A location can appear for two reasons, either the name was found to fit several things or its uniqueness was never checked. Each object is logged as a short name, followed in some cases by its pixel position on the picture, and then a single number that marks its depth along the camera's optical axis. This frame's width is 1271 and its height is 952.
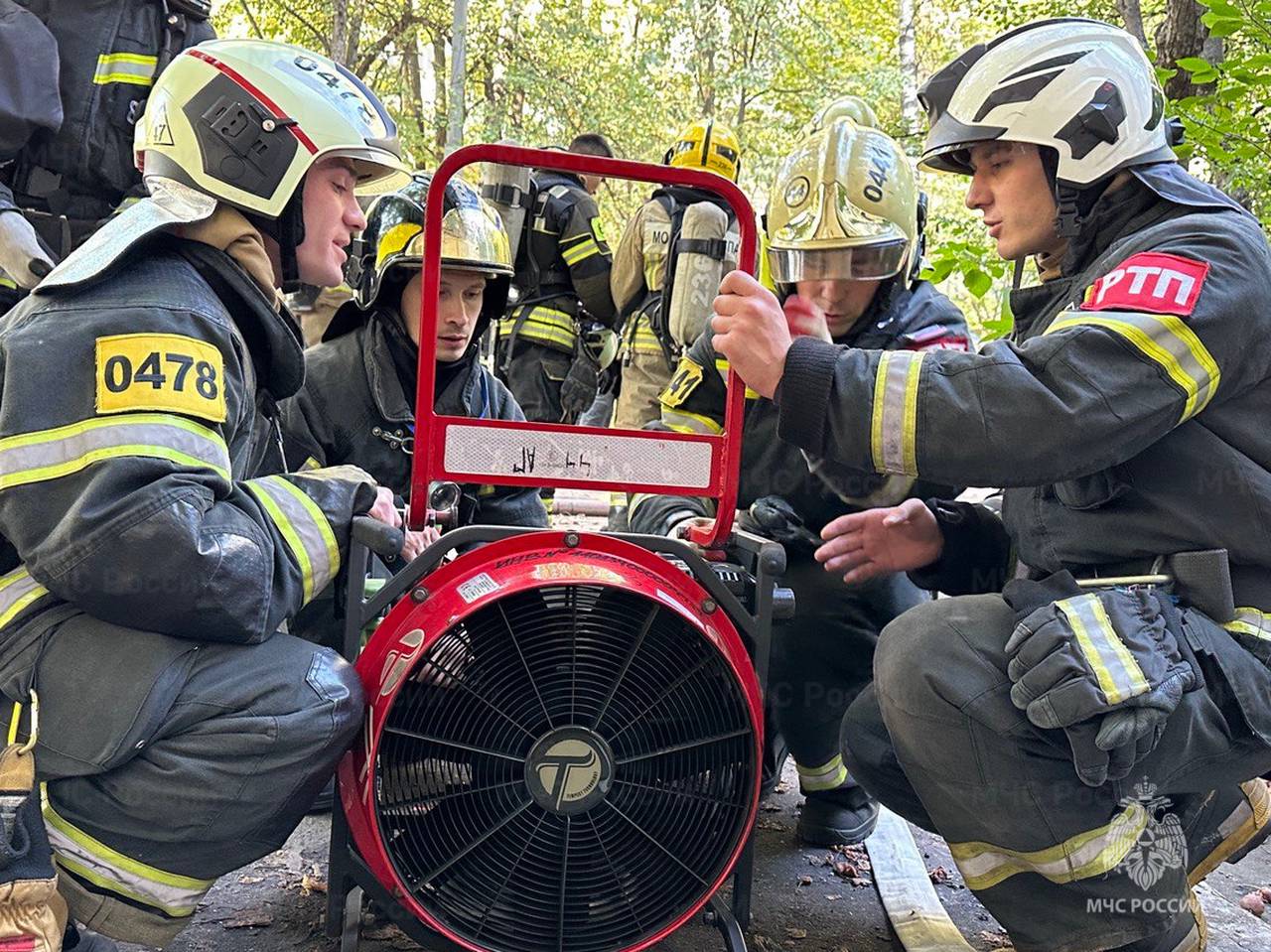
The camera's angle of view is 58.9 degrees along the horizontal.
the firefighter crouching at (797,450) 2.96
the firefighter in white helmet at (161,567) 1.78
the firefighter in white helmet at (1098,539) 2.03
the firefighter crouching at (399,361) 3.26
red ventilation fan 1.89
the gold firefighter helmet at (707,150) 5.84
